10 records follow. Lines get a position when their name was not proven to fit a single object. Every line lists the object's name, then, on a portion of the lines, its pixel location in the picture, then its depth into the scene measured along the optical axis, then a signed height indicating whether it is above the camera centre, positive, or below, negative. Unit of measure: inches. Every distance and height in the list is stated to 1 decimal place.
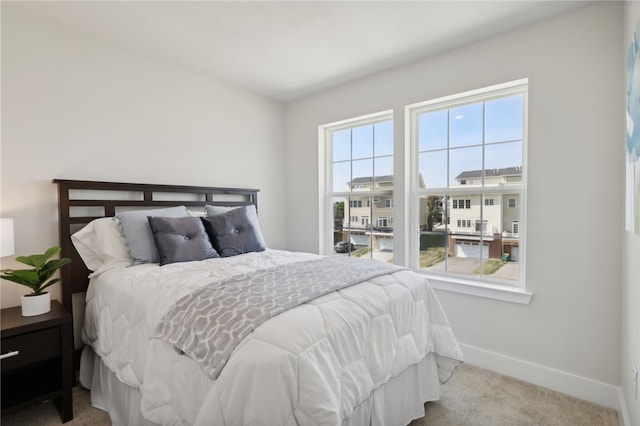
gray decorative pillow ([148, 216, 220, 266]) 84.0 -8.5
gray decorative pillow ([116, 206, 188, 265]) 84.6 -7.4
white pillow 83.2 -10.1
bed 40.6 -19.4
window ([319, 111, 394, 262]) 124.1 +10.9
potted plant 68.4 -15.2
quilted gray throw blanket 44.0 -15.5
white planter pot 70.0 -21.6
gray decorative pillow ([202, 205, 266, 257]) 96.6 -7.5
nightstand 63.8 -31.5
